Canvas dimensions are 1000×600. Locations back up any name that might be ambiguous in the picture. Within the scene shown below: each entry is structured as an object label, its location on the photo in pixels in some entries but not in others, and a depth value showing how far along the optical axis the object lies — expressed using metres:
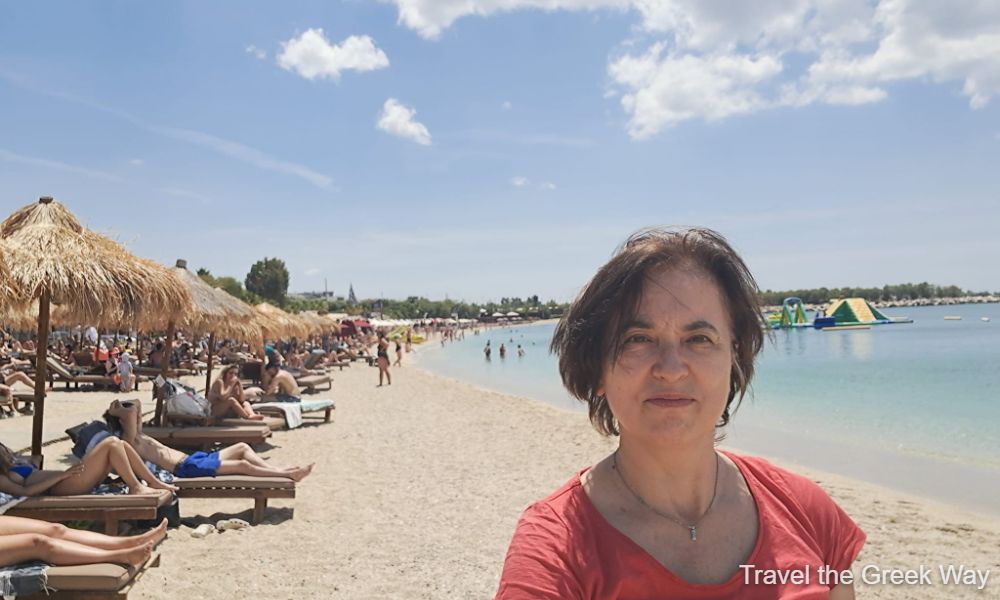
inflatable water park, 71.31
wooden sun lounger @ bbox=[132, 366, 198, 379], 17.47
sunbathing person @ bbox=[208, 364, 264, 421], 8.86
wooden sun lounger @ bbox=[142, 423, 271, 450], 7.92
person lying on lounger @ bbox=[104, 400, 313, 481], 5.72
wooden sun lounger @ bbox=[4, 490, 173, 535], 4.50
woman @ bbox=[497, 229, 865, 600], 1.08
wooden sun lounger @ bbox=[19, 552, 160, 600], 3.35
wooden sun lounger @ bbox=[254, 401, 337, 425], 10.62
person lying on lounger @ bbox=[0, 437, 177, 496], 4.62
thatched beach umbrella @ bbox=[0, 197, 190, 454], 5.96
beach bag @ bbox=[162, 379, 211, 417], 8.24
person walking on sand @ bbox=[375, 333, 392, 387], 20.91
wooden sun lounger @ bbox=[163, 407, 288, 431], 8.32
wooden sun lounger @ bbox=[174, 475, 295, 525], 5.58
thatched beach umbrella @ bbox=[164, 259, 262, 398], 10.41
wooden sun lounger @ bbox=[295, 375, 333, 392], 16.36
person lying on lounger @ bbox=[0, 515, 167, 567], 3.46
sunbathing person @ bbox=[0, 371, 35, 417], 11.17
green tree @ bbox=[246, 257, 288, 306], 76.56
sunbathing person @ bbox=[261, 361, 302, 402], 12.56
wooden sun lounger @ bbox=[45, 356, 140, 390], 14.82
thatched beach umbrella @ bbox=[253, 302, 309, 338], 17.90
